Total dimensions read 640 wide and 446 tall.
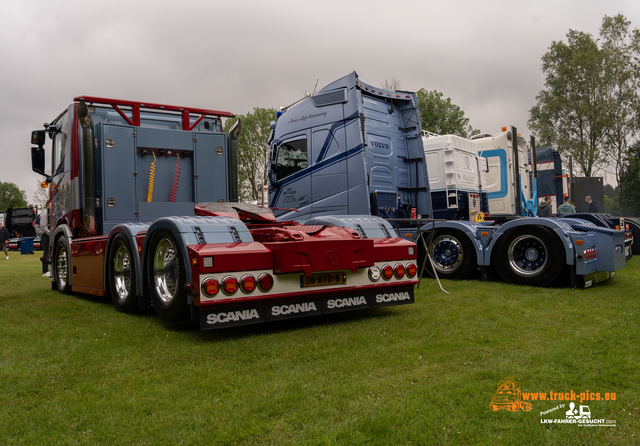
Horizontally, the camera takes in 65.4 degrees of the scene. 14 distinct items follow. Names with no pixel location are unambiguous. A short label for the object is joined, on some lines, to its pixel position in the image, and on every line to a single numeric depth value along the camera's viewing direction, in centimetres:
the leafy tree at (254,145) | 4122
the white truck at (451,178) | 1070
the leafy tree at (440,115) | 3869
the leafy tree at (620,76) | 3384
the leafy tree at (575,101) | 3425
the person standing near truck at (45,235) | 941
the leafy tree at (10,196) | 10225
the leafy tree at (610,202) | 8276
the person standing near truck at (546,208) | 1383
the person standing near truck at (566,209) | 1224
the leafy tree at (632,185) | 4181
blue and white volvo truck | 768
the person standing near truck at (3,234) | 2278
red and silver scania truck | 461
